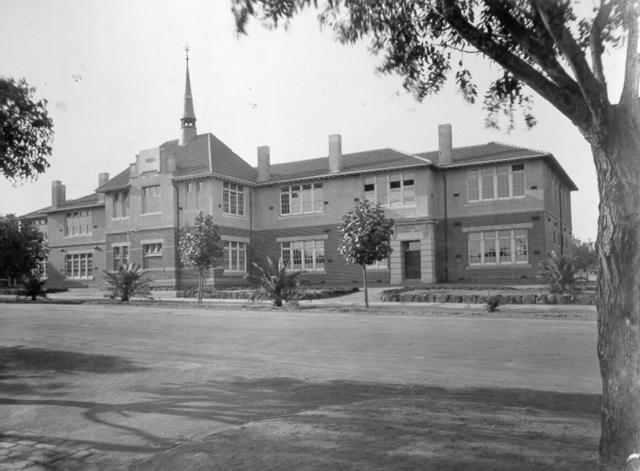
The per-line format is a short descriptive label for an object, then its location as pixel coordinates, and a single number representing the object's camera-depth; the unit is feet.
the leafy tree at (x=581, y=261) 72.60
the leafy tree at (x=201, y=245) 92.25
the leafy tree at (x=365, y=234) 76.74
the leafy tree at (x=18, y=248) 136.77
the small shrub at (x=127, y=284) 93.97
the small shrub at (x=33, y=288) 108.88
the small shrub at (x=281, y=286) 80.12
